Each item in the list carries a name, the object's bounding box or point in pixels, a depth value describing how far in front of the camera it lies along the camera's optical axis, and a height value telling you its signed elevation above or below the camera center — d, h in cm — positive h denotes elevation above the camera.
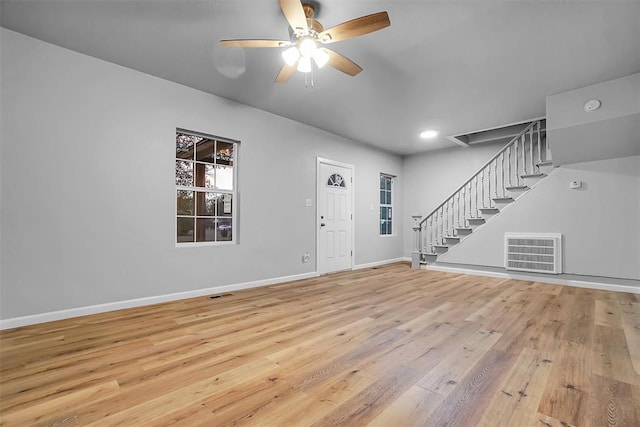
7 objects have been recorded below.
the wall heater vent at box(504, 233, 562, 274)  469 -62
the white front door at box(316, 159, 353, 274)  542 -2
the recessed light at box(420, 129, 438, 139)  557 +162
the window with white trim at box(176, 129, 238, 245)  384 +36
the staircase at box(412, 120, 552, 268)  527 +49
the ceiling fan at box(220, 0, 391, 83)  204 +140
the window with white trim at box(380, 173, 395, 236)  725 +27
